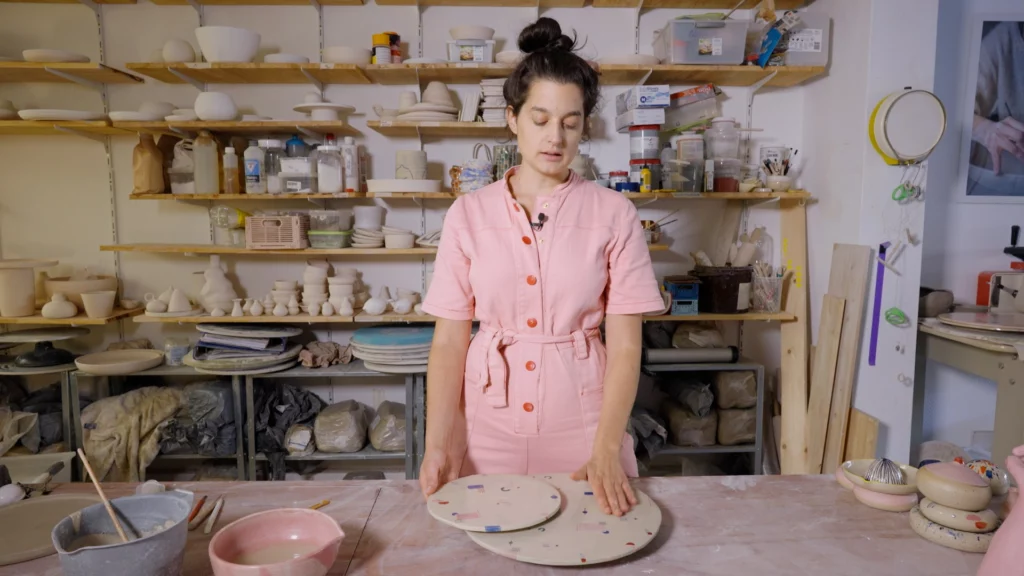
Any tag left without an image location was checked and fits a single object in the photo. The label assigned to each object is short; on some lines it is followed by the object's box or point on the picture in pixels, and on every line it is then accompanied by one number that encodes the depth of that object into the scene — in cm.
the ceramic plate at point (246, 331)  287
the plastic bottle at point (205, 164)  288
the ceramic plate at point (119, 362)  274
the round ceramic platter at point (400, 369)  277
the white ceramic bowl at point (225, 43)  271
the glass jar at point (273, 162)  288
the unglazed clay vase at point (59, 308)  278
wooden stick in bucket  89
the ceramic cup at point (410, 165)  290
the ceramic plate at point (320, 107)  283
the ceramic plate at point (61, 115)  273
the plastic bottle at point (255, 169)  284
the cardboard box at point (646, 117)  285
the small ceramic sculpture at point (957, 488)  99
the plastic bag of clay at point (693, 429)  290
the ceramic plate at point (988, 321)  230
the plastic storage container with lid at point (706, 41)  279
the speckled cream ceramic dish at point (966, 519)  99
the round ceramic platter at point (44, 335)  282
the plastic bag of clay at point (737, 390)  288
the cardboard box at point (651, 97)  283
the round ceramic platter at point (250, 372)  278
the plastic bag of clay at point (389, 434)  290
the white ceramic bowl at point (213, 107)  275
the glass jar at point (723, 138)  297
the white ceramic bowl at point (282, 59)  275
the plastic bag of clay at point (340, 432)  289
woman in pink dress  140
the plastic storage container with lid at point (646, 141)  289
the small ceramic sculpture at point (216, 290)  296
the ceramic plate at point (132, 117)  276
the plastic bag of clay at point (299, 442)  288
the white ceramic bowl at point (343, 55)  278
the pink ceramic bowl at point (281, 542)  85
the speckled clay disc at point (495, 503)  100
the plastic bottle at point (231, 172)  290
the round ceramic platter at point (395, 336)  279
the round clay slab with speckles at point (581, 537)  92
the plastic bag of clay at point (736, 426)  289
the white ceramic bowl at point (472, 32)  276
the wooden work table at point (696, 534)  95
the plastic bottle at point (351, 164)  288
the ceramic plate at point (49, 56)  271
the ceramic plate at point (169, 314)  287
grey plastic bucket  78
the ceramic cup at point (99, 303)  281
